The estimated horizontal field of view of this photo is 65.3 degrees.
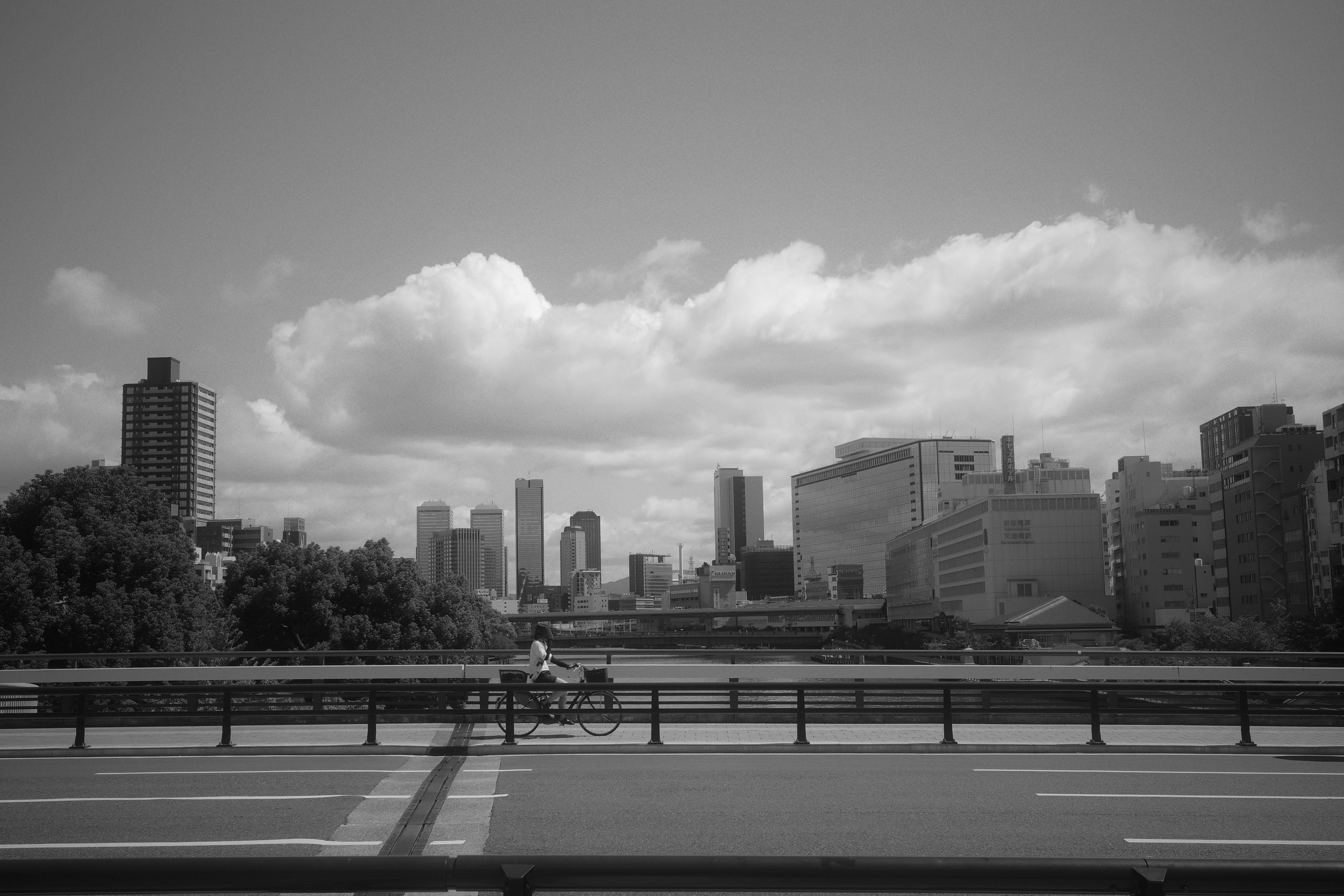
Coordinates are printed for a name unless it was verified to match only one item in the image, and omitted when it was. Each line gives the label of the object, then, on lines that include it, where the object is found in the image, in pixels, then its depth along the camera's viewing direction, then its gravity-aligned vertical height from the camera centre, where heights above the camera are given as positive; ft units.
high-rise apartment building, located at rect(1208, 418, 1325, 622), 371.15 +10.25
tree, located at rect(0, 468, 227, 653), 119.44 -0.66
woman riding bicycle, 61.31 -6.42
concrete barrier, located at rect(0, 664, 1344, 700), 75.46 -9.27
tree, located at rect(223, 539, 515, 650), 174.40 -7.25
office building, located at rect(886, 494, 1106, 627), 474.49 -2.75
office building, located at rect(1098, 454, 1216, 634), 440.86 -2.30
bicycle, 60.23 -8.92
